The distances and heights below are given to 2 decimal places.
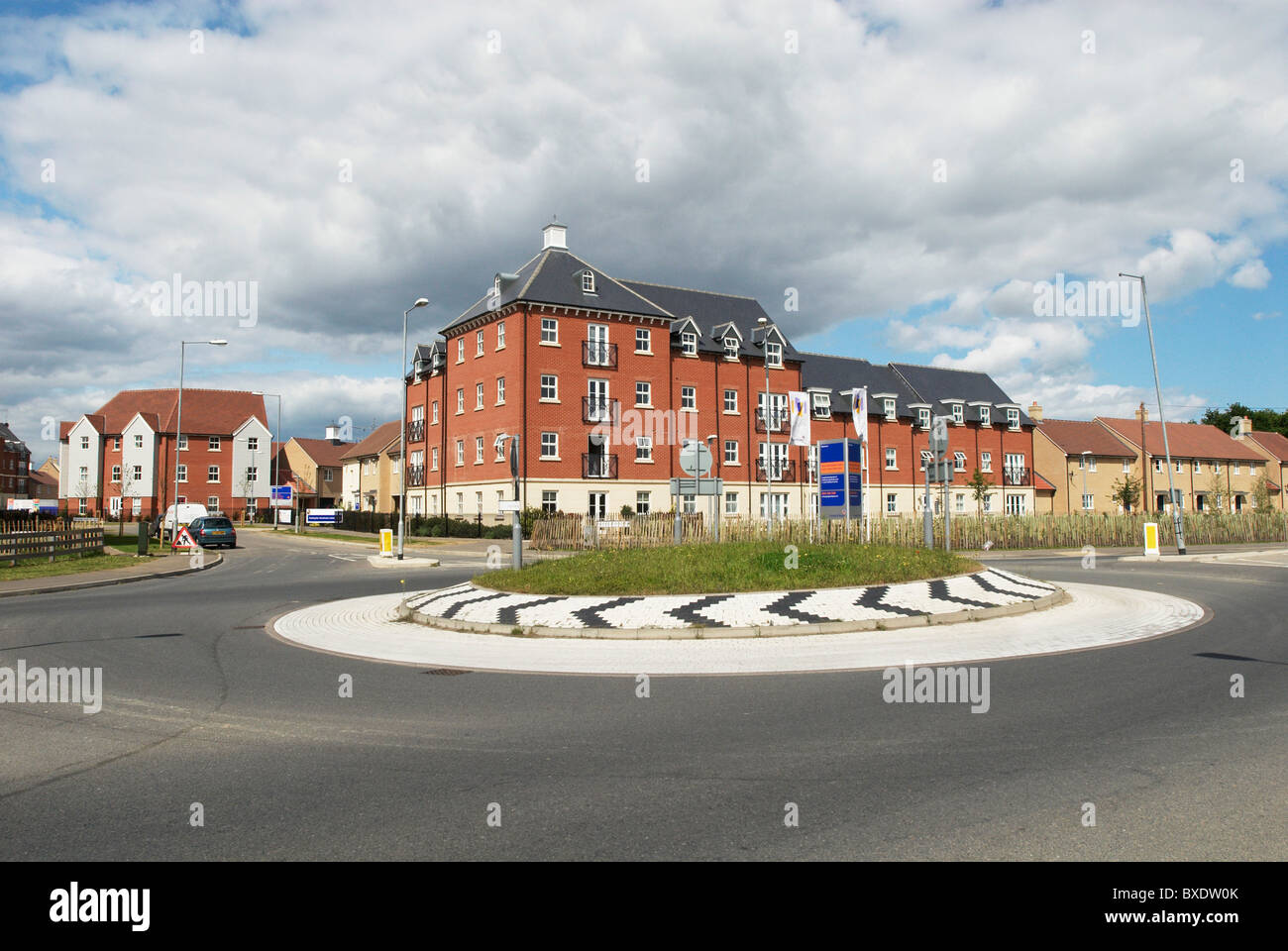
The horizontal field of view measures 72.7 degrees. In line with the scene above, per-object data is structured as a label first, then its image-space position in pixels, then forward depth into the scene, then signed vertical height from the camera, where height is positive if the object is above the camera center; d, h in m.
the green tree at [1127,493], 64.94 +0.72
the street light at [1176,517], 35.58 -0.59
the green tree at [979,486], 60.73 +1.20
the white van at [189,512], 59.41 -0.32
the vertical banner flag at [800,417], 35.24 +3.71
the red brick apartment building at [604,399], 47.94 +6.44
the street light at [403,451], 33.38 +2.78
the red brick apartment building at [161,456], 85.00 +5.18
